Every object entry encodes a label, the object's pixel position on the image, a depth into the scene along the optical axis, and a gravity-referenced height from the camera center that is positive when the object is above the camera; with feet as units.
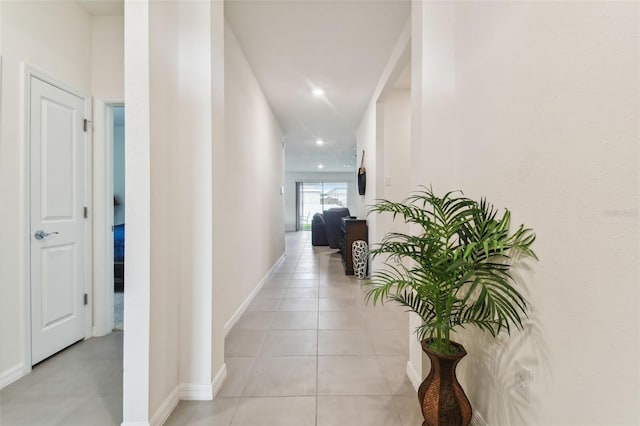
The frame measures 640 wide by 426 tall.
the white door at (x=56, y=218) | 6.54 -0.28
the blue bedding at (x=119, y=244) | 12.31 -1.64
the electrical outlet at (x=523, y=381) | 3.52 -2.19
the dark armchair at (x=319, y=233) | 26.55 -2.39
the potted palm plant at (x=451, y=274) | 3.63 -0.87
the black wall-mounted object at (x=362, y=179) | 15.69 +1.63
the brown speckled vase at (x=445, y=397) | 4.00 -2.72
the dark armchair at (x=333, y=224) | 22.30 -1.27
